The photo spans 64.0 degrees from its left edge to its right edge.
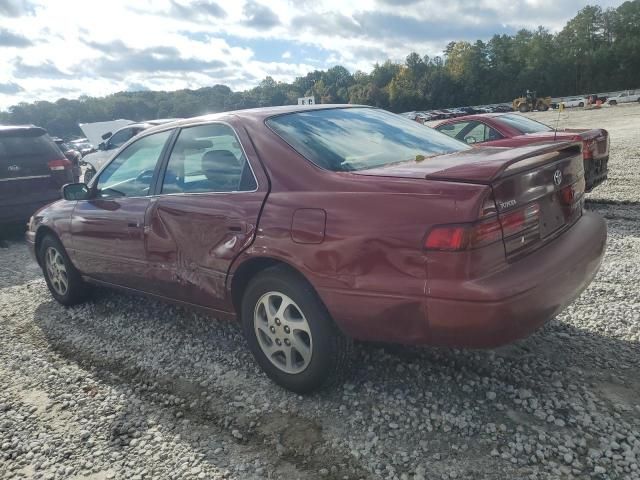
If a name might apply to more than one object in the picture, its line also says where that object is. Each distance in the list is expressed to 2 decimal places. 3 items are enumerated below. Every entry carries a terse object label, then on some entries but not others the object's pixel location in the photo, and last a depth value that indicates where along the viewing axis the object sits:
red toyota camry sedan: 2.25
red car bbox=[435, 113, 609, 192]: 6.57
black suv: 7.30
